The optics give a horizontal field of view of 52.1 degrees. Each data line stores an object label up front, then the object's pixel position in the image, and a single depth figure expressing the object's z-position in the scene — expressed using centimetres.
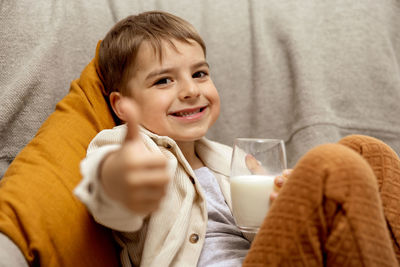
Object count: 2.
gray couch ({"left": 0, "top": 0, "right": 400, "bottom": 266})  150
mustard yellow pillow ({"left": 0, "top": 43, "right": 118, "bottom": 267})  84
